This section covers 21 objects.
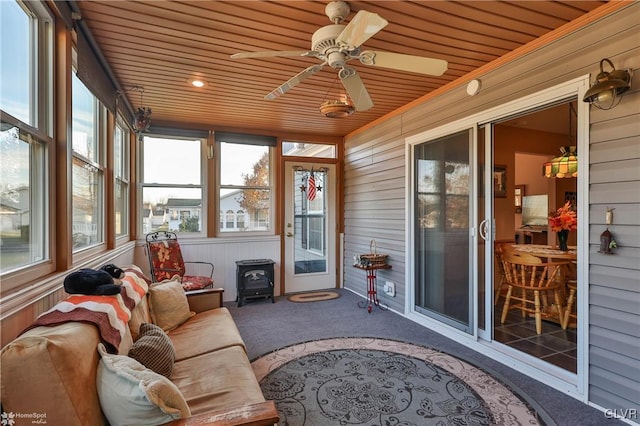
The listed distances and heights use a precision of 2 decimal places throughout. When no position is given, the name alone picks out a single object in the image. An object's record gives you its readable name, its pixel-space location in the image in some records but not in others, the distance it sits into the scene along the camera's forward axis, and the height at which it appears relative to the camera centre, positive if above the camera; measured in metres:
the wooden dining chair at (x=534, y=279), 3.28 -0.70
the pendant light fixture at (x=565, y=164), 3.83 +0.55
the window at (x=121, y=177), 3.76 +0.42
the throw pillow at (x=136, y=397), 1.18 -0.68
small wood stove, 4.62 -0.96
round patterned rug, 2.06 -1.28
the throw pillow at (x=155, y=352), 1.69 -0.74
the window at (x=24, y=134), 1.54 +0.40
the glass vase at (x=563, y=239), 3.48 -0.30
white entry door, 5.30 -0.25
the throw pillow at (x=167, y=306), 2.54 -0.74
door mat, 4.84 -1.28
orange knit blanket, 1.41 -0.47
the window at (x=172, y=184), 4.62 +0.39
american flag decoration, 5.41 +0.40
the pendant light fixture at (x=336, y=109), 3.07 +0.96
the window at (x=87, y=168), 2.48 +0.37
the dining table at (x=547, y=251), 3.23 -0.42
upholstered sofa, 1.07 -0.64
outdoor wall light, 1.93 +0.73
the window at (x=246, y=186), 5.01 +0.40
